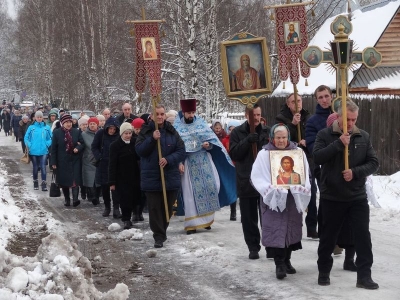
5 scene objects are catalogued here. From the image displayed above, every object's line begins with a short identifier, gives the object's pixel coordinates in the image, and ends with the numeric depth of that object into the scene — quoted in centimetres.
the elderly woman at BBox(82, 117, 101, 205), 1503
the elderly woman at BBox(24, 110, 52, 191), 1778
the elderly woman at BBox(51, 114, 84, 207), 1490
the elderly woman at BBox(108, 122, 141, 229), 1227
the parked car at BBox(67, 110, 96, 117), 3674
